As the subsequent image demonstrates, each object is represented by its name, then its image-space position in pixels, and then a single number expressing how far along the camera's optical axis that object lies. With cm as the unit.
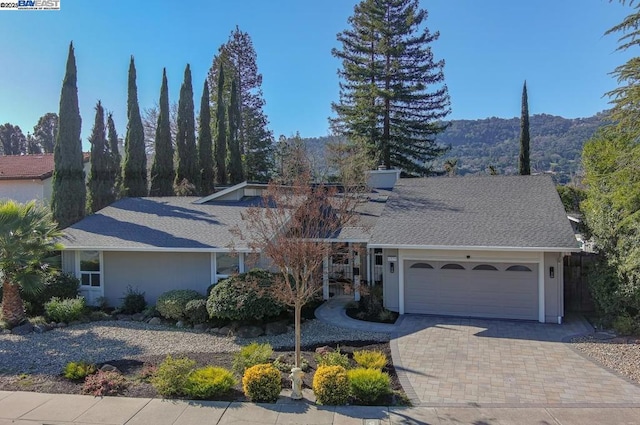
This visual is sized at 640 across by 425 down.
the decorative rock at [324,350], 954
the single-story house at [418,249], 1259
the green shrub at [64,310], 1298
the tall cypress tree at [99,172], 2472
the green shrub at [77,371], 825
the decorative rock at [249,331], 1155
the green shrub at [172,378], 748
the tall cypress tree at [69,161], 2167
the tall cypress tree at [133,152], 2559
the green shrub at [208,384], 733
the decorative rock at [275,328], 1170
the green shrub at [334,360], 850
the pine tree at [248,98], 3984
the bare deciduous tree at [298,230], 809
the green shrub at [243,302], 1163
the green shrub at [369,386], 715
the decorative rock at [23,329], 1198
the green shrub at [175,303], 1288
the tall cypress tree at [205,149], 3042
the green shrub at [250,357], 852
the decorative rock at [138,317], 1341
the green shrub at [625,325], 1057
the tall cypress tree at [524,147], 3114
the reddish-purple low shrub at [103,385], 757
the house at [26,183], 2895
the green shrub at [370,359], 840
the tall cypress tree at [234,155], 3341
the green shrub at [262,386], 727
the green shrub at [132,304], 1409
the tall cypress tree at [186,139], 2873
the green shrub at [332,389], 709
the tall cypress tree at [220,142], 3241
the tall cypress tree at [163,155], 2728
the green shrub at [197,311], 1255
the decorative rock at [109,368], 862
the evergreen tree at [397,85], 3391
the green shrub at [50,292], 1384
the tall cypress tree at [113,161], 2550
